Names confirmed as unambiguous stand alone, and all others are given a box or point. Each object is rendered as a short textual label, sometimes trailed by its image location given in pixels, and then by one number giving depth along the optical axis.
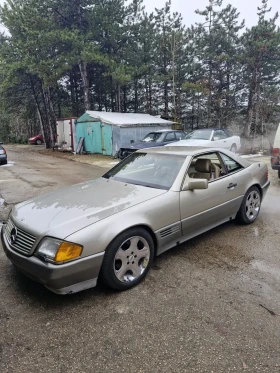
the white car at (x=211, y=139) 10.98
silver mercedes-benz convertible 2.37
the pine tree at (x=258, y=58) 18.61
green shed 15.20
